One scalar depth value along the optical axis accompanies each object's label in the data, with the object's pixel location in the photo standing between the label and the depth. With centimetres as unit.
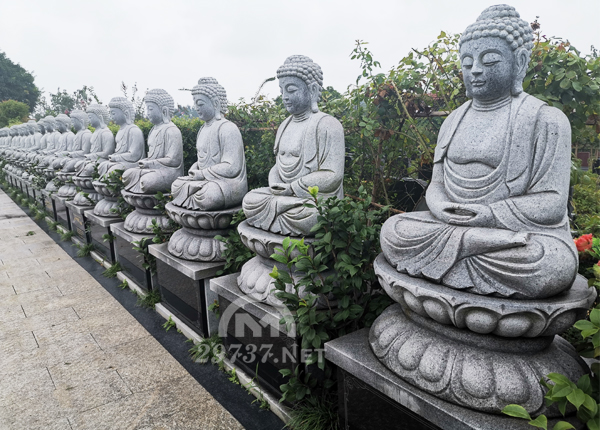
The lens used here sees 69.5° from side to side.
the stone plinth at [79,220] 720
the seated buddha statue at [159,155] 521
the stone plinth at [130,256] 517
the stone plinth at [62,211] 830
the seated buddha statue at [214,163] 418
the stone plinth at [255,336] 300
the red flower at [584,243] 255
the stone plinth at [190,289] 405
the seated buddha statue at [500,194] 196
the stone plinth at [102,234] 619
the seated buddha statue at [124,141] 628
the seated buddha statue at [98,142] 720
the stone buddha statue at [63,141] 902
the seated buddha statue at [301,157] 327
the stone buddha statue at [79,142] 836
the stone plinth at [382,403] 189
